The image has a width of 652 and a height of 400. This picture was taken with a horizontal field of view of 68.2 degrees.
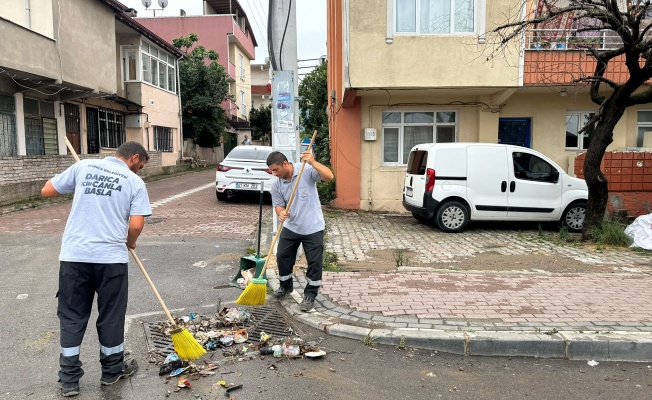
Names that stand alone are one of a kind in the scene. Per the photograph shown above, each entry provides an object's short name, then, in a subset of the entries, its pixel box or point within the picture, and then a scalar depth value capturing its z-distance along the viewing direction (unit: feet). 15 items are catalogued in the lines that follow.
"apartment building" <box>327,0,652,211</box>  36.27
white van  32.27
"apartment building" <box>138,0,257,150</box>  121.70
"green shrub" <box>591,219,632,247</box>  28.27
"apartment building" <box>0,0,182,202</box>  43.11
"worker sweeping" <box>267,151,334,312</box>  16.43
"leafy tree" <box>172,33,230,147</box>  92.12
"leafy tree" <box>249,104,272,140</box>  151.74
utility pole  22.21
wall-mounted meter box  40.38
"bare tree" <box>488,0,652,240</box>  25.66
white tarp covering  27.22
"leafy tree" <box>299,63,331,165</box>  81.83
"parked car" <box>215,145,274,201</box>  42.63
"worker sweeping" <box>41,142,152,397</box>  11.27
